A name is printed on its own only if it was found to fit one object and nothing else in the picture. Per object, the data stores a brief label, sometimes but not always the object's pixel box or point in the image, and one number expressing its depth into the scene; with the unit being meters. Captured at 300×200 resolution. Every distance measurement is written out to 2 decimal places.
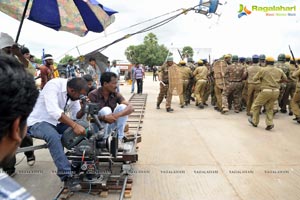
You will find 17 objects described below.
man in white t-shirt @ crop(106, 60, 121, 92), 11.31
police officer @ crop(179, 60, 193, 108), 8.80
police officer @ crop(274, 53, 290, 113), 7.19
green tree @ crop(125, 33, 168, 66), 53.68
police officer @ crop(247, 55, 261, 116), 7.21
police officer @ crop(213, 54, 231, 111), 7.81
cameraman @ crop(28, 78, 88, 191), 2.86
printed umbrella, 4.04
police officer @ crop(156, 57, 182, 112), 7.91
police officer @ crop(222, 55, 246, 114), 7.54
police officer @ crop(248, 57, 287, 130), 5.72
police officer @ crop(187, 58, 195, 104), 9.35
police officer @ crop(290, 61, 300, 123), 6.27
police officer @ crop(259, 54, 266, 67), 7.71
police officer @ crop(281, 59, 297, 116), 7.43
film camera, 2.88
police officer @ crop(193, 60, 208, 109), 8.58
